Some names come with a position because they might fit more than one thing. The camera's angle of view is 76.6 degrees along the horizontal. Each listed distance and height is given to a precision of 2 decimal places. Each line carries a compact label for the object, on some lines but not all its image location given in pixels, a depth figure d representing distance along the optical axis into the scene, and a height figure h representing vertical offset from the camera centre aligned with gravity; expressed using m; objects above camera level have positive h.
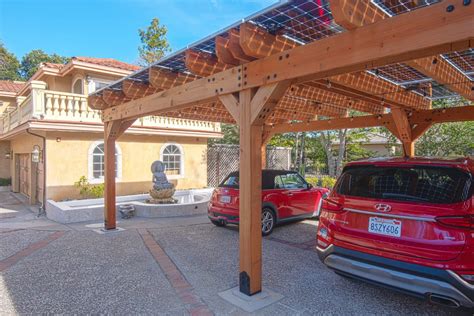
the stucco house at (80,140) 9.92 +0.88
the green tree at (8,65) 34.72 +11.78
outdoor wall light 9.86 +0.31
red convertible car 6.44 -0.86
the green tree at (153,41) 23.47 +9.58
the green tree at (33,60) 37.85 +13.23
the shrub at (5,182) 16.36 -1.01
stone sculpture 9.46 -0.81
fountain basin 8.16 -1.35
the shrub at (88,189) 10.24 -0.90
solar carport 2.40 +1.13
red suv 2.58 -0.65
